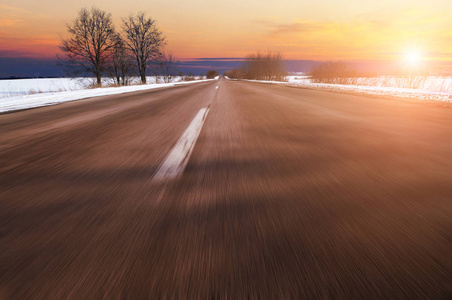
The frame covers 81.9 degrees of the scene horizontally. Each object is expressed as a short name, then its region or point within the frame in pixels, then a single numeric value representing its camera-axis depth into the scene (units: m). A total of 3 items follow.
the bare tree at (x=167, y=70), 67.44
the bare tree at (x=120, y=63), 43.50
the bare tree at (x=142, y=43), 44.38
